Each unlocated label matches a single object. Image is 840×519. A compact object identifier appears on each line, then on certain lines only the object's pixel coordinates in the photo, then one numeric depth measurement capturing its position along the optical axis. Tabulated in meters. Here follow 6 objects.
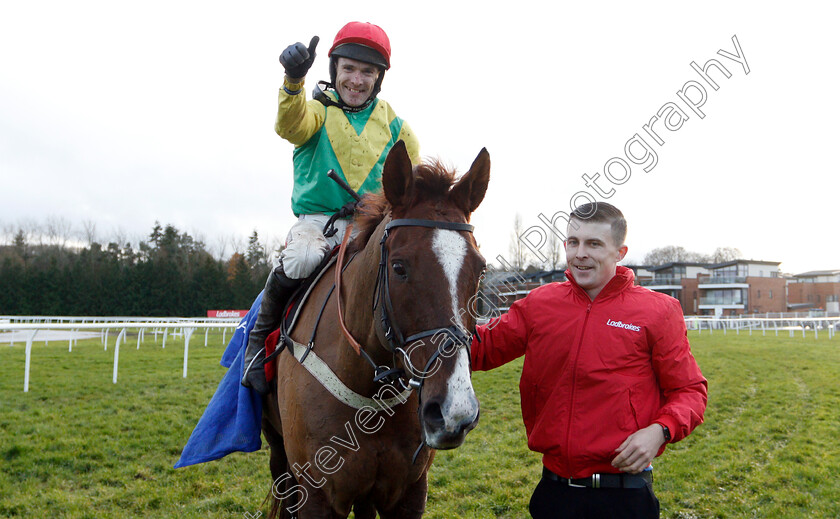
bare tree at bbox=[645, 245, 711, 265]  81.12
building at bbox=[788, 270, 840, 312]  66.88
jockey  2.79
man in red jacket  2.15
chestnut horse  1.70
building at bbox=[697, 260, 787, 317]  58.53
